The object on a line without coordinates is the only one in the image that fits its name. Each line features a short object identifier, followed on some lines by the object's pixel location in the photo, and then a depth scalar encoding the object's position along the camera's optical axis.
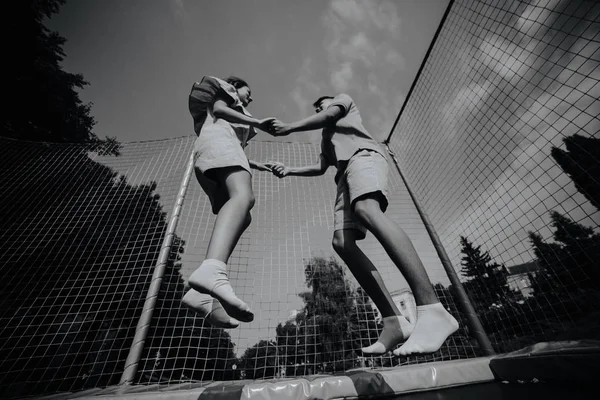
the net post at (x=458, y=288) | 2.35
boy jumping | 0.96
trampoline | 1.18
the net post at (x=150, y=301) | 1.98
